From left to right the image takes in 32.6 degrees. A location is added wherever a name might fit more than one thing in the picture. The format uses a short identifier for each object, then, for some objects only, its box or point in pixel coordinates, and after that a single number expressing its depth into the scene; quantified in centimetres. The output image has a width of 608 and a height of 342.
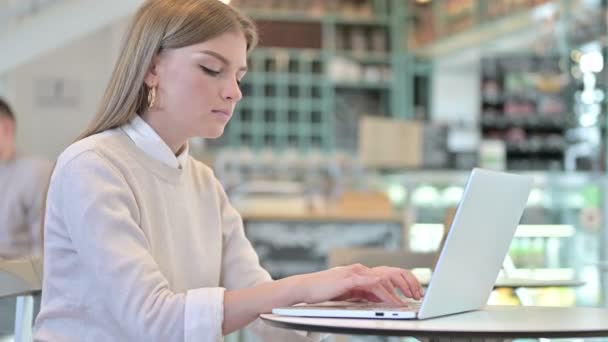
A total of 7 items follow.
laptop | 140
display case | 495
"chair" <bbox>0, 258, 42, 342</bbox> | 200
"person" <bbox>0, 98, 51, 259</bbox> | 451
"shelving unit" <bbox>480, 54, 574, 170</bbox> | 963
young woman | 154
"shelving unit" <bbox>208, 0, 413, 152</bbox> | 1096
